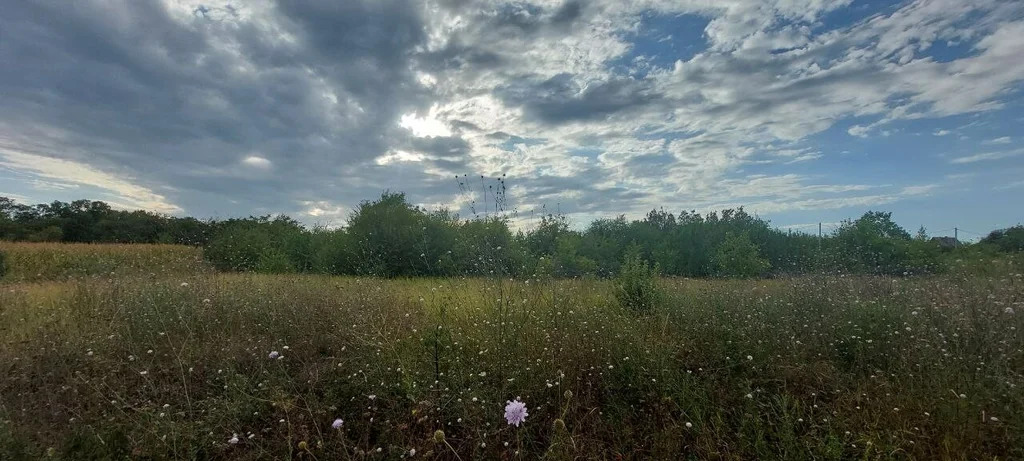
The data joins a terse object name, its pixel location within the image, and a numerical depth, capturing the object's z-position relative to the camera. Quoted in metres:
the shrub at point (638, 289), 6.41
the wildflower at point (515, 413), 2.71
